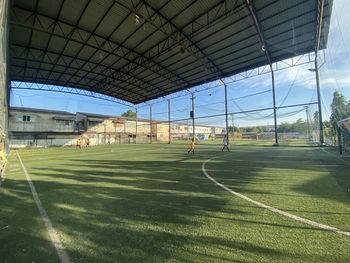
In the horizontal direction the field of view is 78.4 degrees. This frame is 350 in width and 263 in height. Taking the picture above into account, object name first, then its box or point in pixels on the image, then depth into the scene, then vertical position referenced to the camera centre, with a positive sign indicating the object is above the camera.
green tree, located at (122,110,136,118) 88.19 +11.93
